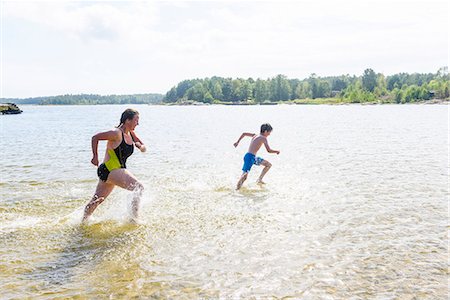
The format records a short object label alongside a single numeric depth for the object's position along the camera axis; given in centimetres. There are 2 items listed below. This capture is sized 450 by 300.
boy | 1336
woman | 818
